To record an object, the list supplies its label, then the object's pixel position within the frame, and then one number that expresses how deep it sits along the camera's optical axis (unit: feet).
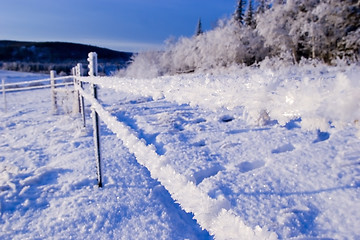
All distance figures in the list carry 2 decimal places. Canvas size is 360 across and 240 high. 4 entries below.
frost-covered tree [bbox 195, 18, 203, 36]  130.86
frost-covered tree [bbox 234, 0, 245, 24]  112.54
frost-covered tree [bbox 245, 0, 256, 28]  109.97
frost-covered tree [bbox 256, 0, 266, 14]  100.74
